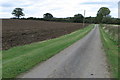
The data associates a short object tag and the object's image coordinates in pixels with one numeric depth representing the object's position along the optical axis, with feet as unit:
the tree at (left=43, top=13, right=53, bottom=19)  290.35
